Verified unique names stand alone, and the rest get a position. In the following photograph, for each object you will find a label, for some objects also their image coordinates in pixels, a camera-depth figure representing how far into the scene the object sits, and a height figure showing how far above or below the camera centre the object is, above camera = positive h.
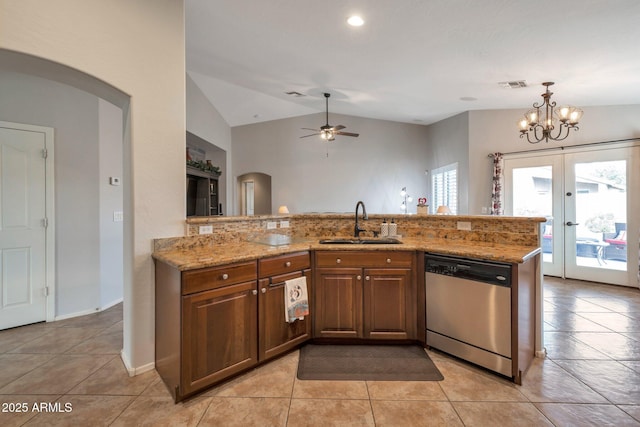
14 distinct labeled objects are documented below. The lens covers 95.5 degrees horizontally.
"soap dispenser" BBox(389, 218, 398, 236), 2.97 -0.16
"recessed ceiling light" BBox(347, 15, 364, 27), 2.79 +1.89
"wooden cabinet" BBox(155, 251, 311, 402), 1.78 -0.72
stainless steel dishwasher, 1.99 -0.71
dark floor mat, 2.08 -1.16
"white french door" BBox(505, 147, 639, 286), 4.36 +0.10
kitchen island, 1.83 -0.56
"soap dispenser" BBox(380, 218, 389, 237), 2.97 -0.17
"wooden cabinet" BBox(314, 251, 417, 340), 2.43 -0.67
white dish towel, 2.24 -0.68
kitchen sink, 2.60 -0.26
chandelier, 3.54 +1.26
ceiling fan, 5.11 +1.47
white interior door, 2.84 -0.12
